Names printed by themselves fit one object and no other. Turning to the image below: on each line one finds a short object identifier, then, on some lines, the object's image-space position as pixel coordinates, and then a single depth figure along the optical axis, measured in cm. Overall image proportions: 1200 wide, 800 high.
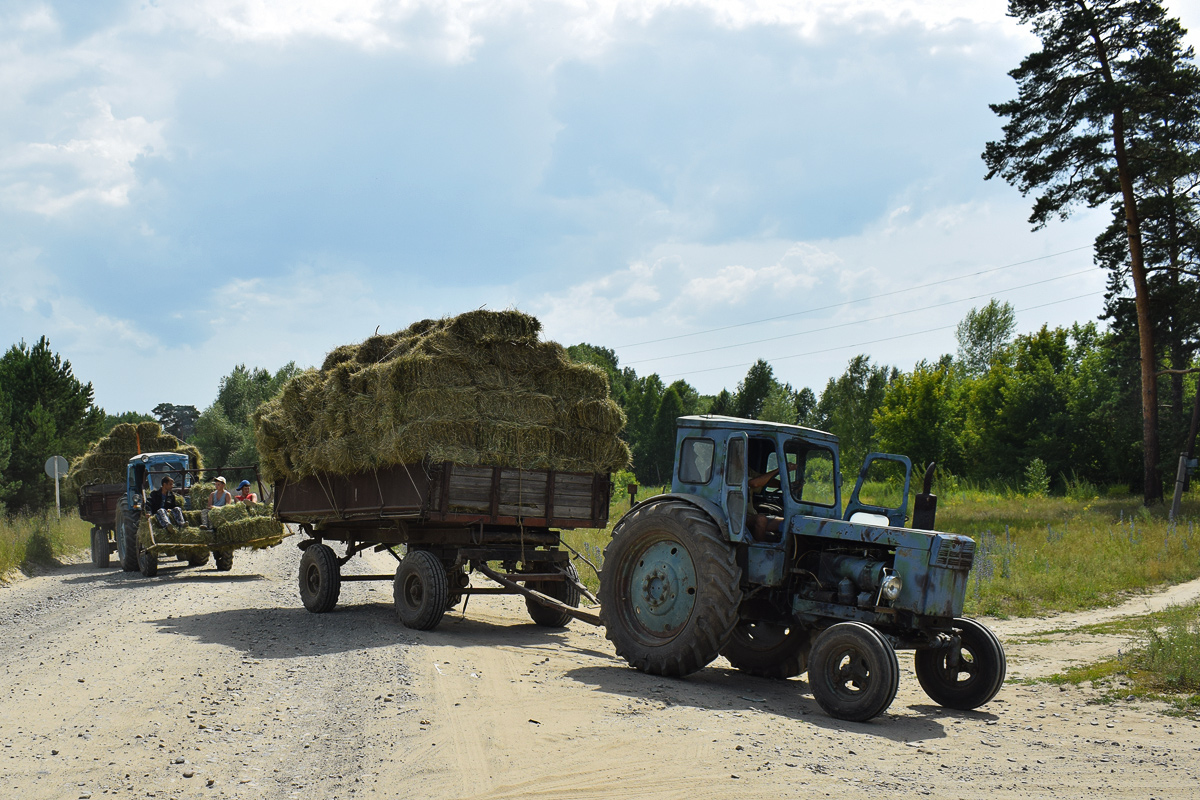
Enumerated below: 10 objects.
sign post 2353
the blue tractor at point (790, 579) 721
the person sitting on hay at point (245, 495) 1921
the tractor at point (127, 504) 1864
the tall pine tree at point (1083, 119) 2512
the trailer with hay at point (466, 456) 1015
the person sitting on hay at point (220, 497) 1870
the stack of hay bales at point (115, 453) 2523
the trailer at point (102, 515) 2050
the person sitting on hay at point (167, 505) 1780
